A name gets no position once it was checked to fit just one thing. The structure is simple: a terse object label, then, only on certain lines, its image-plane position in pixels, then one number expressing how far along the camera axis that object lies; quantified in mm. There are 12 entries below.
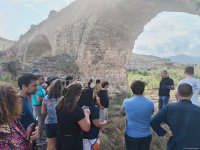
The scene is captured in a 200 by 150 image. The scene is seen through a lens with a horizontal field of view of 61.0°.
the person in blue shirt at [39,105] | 3448
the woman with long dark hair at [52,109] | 2584
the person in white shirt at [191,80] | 3177
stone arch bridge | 8146
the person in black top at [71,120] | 2259
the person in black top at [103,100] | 4210
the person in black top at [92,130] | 2641
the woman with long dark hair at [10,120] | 1481
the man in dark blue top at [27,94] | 2142
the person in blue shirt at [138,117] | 2543
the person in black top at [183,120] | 2113
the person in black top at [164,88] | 4971
